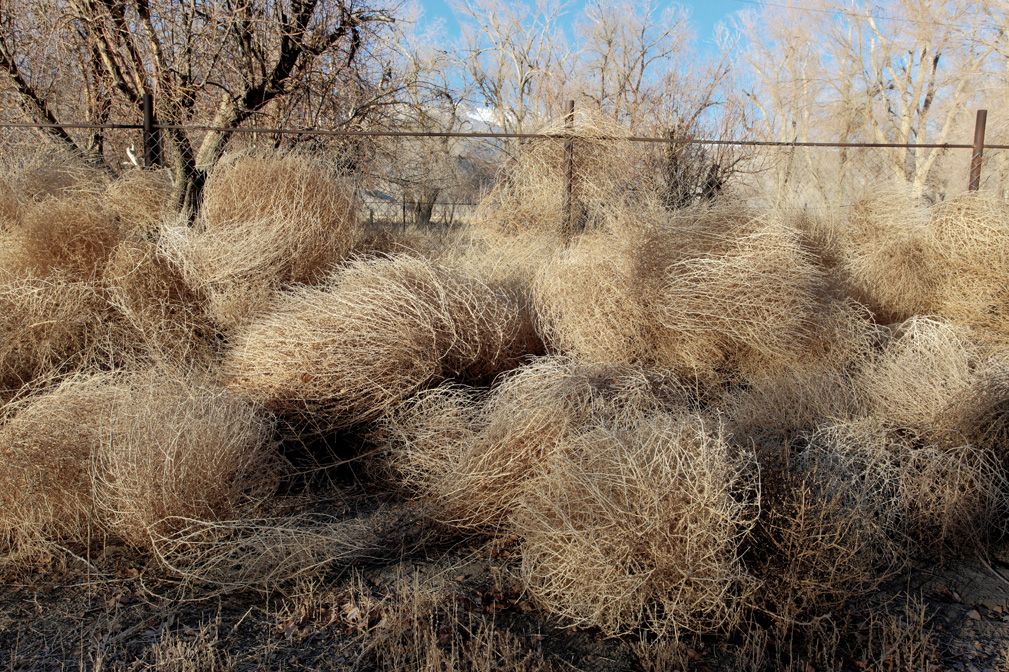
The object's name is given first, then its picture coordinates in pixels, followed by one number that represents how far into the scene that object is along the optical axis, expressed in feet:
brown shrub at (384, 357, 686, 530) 8.58
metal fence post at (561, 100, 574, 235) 17.61
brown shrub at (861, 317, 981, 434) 9.63
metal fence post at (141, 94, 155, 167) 15.62
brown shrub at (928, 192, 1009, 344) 13.60
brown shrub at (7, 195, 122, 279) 11.73
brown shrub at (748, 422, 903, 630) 6.93
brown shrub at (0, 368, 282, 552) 7.68
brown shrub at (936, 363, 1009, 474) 9.07
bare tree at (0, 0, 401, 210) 16.80
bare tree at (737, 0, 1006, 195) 67.67
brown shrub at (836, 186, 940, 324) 14.46
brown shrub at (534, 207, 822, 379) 11.68
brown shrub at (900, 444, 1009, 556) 8.29
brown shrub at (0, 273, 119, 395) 10.69
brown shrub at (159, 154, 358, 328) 11.71
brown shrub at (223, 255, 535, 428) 10.17
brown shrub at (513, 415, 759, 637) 6.59
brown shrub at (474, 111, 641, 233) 17.94
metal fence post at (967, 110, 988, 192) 18.86
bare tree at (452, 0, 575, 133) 78.12
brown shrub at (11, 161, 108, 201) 13.08
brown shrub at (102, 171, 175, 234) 13.44
